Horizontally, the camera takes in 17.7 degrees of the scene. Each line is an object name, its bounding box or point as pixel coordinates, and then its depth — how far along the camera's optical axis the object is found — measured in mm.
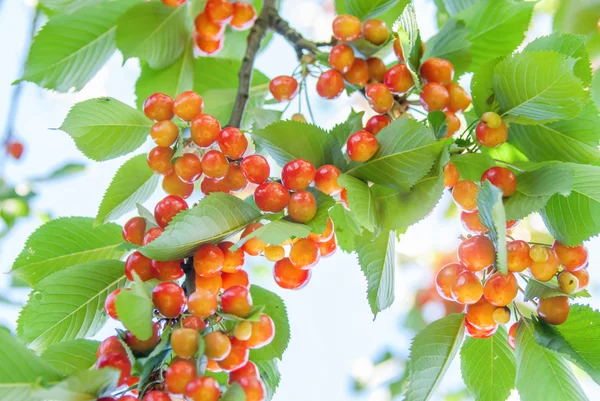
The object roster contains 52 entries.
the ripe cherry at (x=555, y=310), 1171
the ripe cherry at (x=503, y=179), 1186
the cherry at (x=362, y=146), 1184
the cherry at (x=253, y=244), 1158
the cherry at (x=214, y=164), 1203
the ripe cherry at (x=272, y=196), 1167
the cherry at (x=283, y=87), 1333
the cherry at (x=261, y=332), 1121
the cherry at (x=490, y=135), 1210
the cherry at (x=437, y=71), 1253
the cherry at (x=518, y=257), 1169
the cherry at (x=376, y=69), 1295
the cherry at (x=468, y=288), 1172
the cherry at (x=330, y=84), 1293
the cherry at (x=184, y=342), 1092
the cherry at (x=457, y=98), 1248
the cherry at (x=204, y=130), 1220
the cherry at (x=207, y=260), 1142
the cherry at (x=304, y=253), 1174
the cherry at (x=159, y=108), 1239
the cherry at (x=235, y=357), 1111
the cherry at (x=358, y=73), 1293
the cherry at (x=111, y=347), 1100
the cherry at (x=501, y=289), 1161
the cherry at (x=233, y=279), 1169
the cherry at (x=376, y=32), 1292
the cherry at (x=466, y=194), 1196
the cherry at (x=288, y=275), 1186
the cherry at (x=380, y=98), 1242
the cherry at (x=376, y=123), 1228
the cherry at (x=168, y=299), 1109
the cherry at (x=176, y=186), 1242
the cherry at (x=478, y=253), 1170
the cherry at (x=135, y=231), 1177
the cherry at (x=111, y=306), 1121
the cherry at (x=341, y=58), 1285
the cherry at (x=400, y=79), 1250
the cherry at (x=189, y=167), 1213
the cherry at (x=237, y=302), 1115
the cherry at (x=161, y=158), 1230
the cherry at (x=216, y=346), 1097
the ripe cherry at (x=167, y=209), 1166
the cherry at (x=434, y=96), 1234
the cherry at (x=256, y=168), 1189
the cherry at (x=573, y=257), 1186
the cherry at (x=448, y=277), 1189
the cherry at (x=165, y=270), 1148
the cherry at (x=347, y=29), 1293
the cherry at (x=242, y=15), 1384
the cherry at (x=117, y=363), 1093
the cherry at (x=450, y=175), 1200
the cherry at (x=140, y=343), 1106
